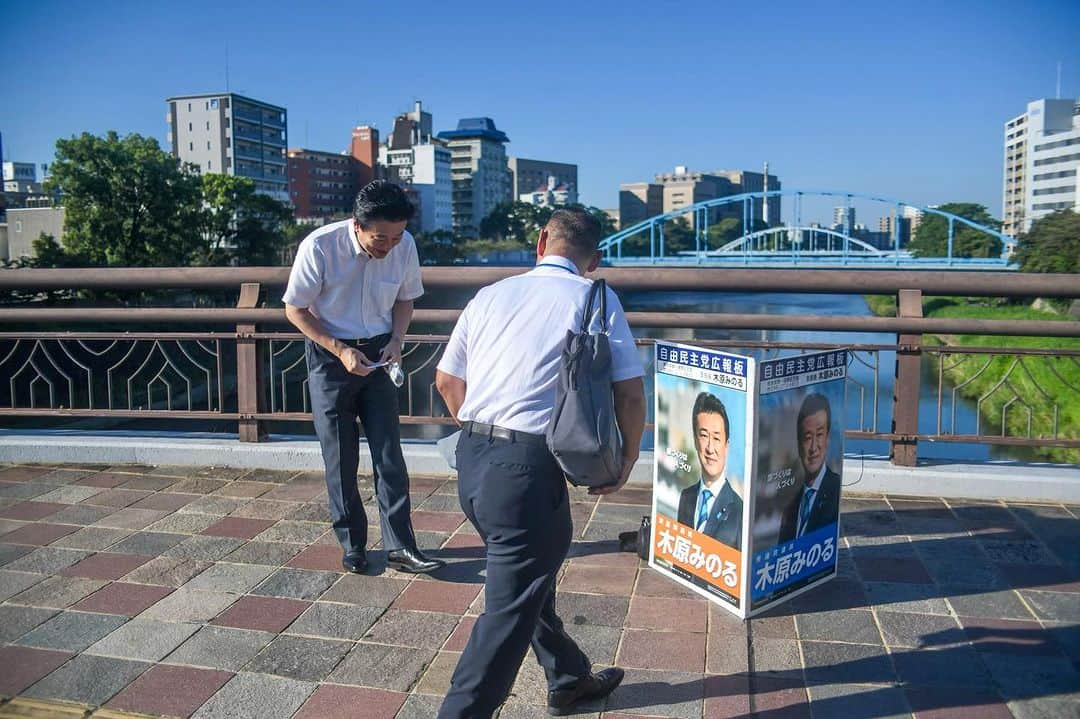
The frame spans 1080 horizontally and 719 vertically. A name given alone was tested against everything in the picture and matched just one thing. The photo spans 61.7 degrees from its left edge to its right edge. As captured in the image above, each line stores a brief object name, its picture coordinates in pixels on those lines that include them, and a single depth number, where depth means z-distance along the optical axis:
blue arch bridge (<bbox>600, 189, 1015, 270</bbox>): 50.38
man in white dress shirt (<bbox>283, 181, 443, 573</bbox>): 3.74
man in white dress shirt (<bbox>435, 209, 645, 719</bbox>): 2.34
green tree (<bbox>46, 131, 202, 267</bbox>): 48.81
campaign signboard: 3.19
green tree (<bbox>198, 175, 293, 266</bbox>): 61.78
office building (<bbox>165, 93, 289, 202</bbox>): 96.69
